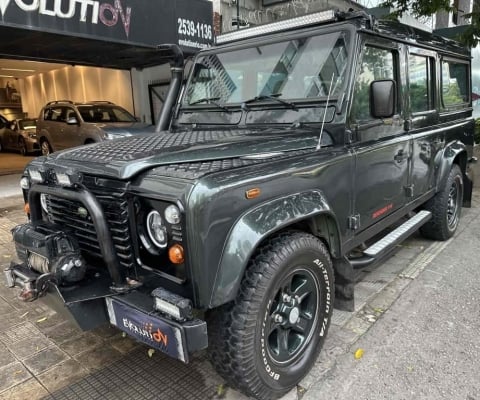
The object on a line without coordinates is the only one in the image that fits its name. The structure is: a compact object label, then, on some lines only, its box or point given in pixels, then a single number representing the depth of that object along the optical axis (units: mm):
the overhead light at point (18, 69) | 17031
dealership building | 7699
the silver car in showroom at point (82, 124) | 10023
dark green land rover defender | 1936
